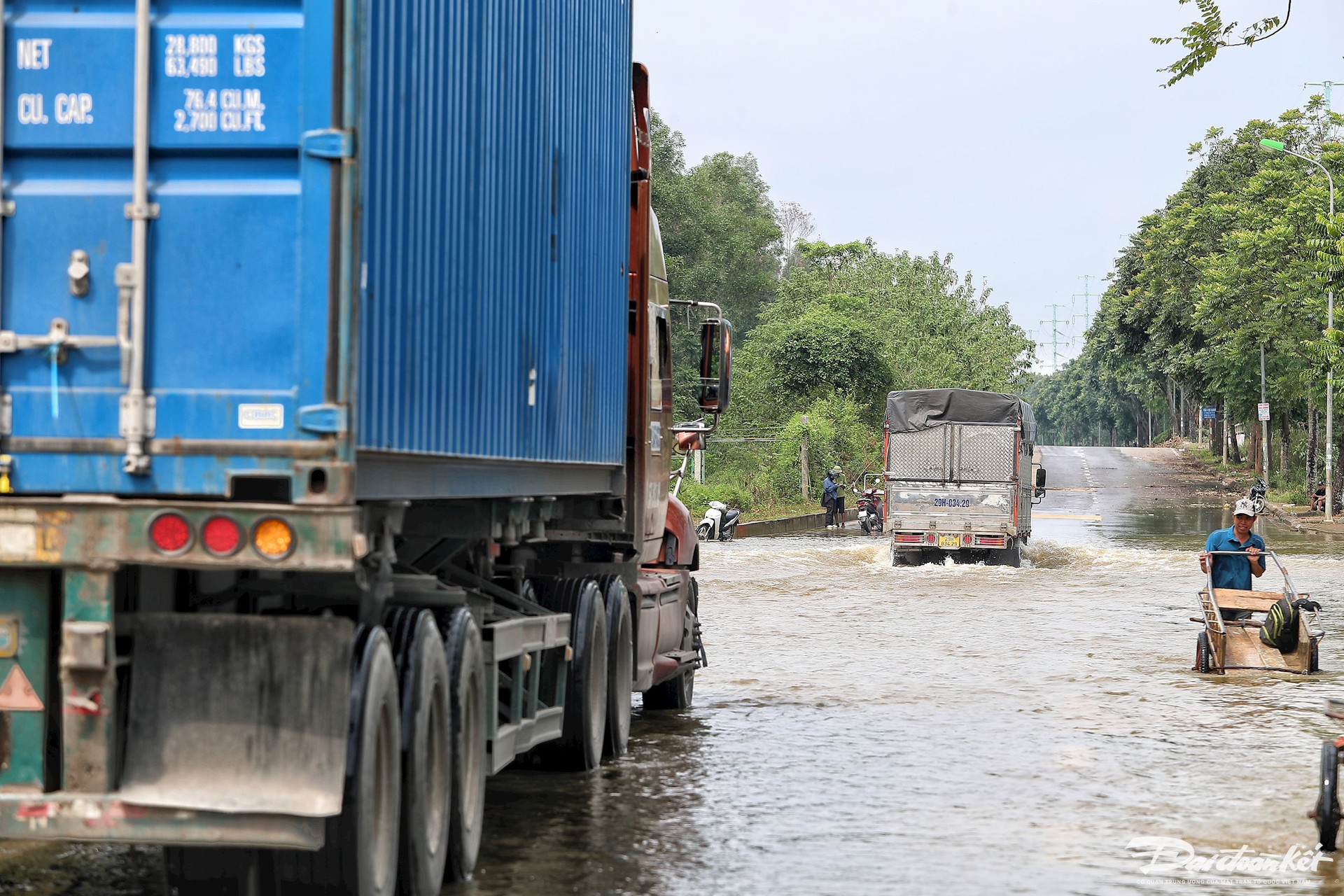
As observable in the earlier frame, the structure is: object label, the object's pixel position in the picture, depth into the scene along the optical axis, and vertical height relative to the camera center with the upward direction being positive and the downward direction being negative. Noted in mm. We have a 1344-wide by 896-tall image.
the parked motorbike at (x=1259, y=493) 46500 -1148
